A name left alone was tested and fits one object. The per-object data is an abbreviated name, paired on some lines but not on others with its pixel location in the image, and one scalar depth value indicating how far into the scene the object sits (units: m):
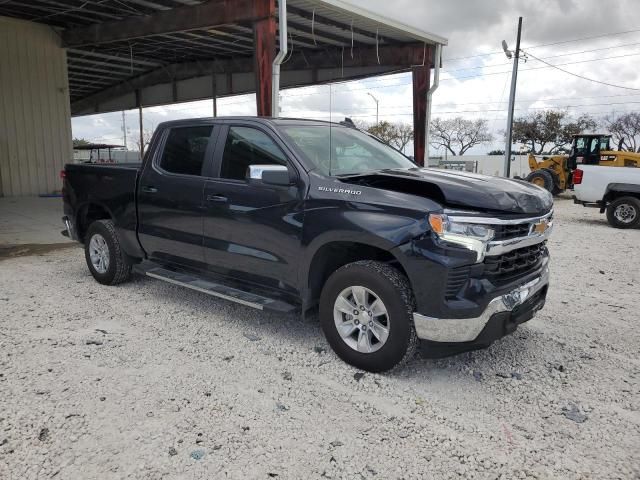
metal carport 11.49
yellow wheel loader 17.62
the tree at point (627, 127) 49.16
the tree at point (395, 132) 49.16
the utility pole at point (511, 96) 23.94
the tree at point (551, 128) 49.38
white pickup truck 11.48
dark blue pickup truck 3.27
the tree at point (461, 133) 64.38
